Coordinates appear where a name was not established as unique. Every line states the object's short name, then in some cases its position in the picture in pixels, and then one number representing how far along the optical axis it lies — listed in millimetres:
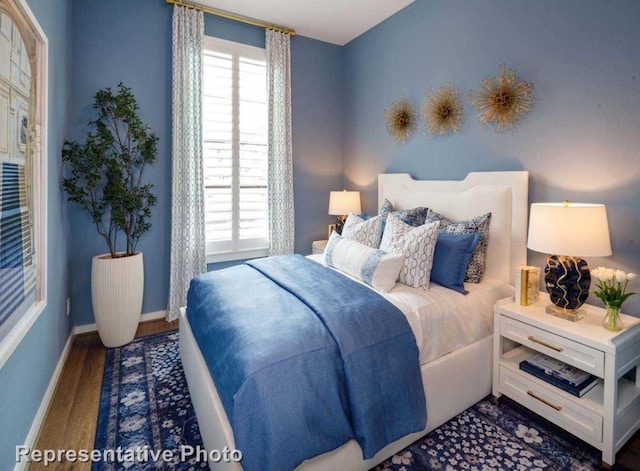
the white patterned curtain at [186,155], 3242
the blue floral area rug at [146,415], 1693
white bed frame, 1484
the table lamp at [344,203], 3850
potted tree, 2750
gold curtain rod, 3236
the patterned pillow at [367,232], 2719
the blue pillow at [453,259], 2230
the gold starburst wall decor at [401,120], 3344
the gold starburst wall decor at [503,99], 2369
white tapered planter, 2760
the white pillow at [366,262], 2180
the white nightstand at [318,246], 3950
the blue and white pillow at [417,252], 2203
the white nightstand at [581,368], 1606
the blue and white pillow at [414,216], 2816
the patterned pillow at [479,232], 2355
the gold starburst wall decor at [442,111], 2881
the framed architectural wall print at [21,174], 1396
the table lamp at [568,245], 1745
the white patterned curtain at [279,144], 3746
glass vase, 1698
